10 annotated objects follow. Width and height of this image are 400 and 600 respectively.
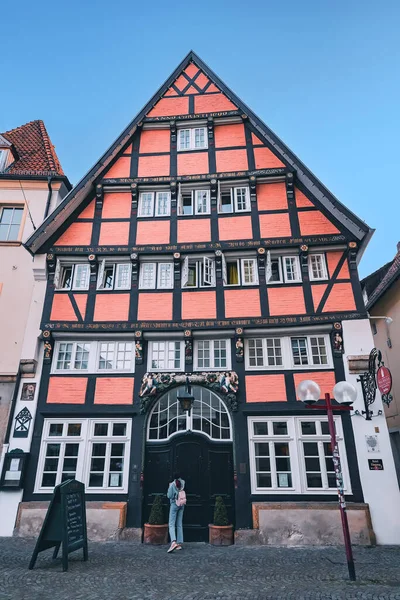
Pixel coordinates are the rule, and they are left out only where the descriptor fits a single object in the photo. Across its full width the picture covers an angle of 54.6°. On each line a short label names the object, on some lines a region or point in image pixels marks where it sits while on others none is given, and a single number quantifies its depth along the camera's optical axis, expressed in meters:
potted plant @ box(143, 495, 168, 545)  9.66
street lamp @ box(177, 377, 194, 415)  10.20
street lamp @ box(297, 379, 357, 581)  6.78
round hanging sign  9.52
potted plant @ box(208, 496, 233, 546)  9.52
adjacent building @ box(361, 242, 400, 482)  13.95
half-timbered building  10.20
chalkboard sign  7.16
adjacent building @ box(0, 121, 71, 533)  11.41
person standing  8.85
